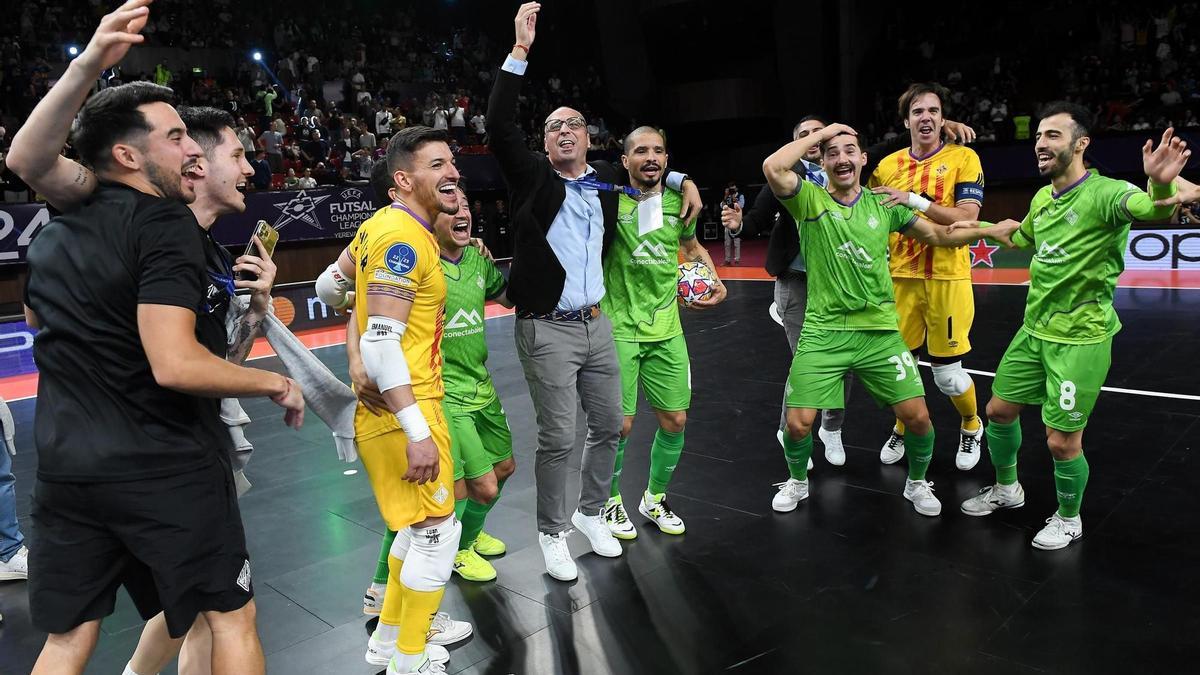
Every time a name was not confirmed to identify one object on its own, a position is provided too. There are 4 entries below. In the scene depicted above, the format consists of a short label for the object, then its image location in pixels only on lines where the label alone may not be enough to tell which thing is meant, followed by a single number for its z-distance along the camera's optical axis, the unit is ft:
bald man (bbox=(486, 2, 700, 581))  13.25
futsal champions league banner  49.21
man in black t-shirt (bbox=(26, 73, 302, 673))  7.14
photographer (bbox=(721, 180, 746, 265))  59.98
